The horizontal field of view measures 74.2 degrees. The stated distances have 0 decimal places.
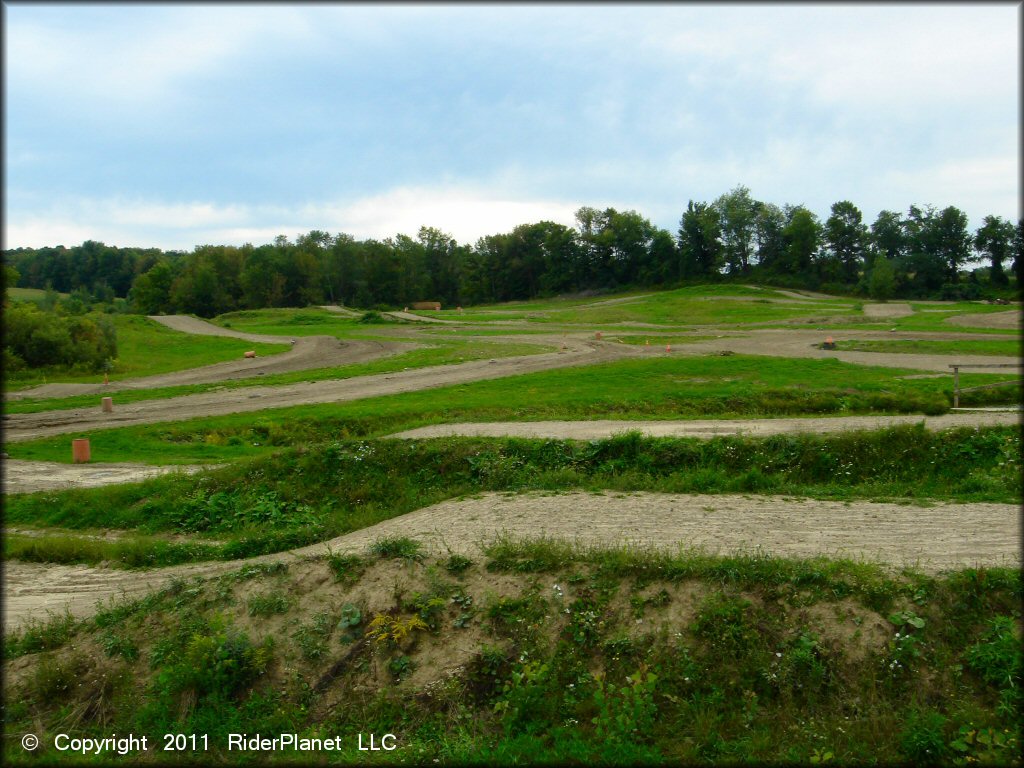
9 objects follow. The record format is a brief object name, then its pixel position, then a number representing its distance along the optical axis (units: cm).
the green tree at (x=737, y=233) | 10075
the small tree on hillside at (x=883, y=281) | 7038
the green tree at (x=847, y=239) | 9256
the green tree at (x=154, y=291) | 10681
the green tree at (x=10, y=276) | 3568
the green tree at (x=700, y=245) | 10031
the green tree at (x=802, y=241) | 9300
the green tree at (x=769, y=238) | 9969
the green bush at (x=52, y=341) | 3722
